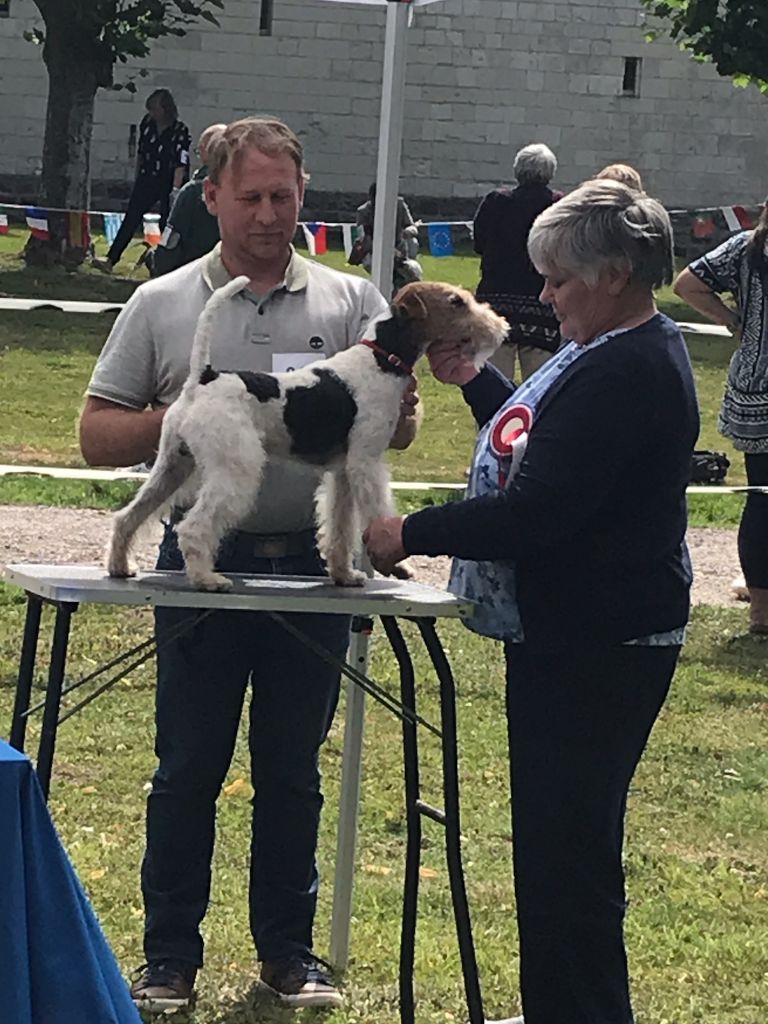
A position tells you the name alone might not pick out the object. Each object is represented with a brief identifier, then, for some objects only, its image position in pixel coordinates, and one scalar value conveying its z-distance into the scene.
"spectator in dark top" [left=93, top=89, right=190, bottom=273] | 23.47
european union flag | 20.31
